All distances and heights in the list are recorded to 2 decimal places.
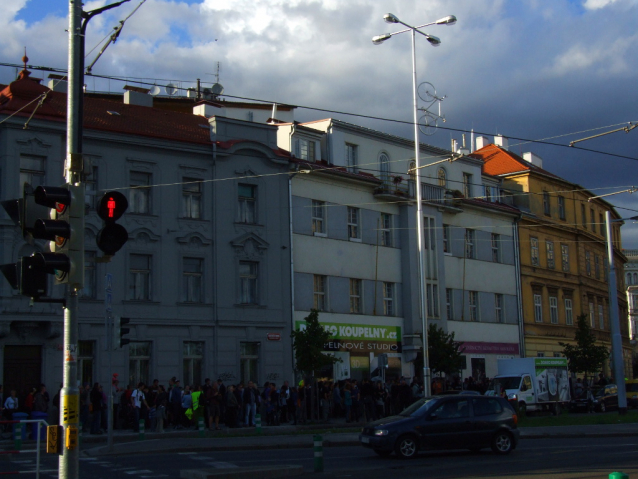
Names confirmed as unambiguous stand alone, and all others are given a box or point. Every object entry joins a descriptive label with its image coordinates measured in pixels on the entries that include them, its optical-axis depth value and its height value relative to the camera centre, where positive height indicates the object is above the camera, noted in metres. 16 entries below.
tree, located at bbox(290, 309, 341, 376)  33.78 +0.90
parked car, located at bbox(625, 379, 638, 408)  46.16 -1.47
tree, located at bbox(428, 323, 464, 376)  39.84 +0.69
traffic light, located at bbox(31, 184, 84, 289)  9.28 +1.53
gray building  30.89 +5.11
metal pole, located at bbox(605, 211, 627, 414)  35.09 +0.98
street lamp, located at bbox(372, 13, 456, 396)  32.25 +9.71
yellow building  53.72 +7.45
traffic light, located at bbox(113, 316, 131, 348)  19.98 +1.00
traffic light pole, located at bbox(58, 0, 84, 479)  9.34 +0.96
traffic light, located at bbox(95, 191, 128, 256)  9.47 +1.65
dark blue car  19.38 -1.34
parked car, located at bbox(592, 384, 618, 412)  42.66 -1.62
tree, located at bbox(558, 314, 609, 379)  49.84 +0.67
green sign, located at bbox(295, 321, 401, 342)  39.38 +1.82
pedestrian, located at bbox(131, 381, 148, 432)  28.77 -0.97
